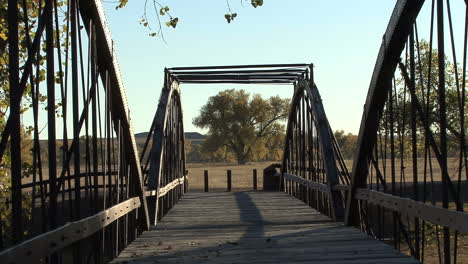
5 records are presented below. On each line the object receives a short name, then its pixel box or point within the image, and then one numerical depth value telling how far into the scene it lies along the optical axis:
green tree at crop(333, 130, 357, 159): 113.88
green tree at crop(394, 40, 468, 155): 23.88
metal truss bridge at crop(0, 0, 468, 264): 4.66
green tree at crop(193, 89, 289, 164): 80.25
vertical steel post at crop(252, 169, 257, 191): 28.56
